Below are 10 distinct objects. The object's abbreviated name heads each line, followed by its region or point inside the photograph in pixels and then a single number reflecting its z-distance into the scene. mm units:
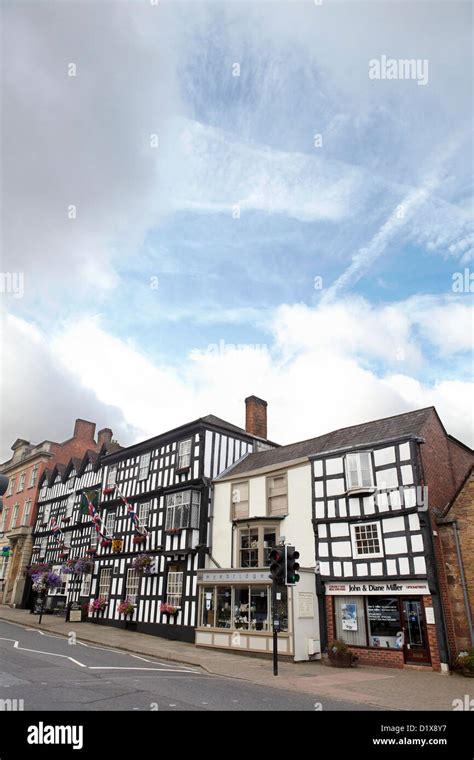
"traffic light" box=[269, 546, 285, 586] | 13909
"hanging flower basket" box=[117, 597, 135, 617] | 26109
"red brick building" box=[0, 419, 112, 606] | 40847
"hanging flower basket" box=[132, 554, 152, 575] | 25719
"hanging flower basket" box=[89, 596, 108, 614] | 28375
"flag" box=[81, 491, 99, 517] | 31375
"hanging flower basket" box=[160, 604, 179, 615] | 23672
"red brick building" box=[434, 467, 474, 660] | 16156
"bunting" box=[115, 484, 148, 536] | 27156
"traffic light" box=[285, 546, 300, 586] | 13914
